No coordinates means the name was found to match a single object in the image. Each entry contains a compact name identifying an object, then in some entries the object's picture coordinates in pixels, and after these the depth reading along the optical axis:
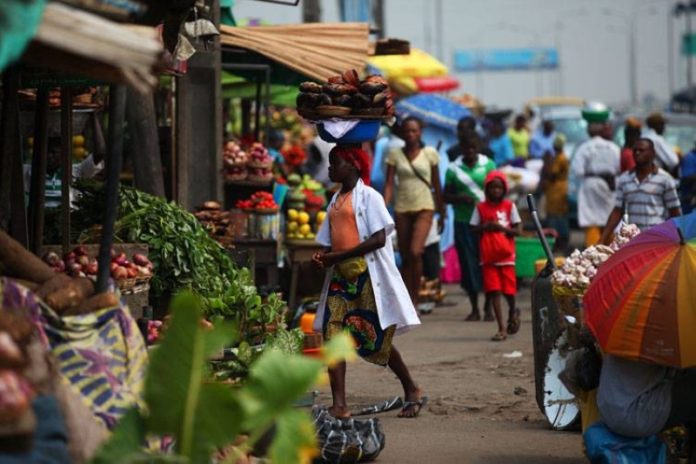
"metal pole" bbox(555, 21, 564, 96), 111.76
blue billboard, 120.50
